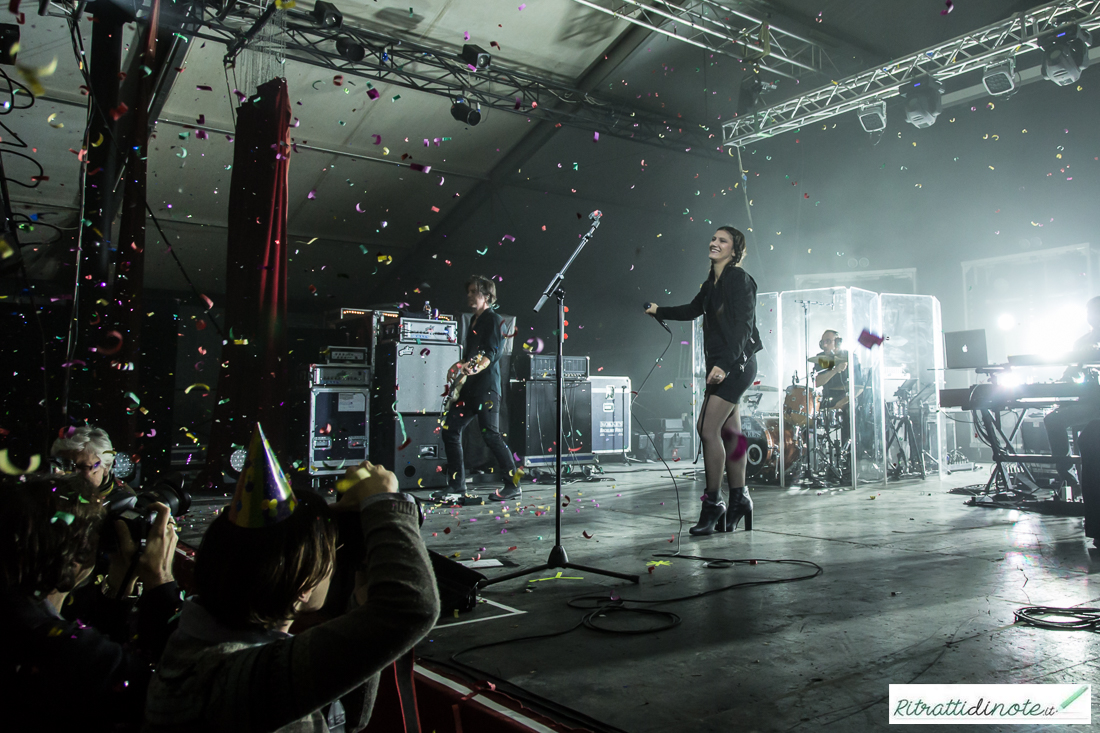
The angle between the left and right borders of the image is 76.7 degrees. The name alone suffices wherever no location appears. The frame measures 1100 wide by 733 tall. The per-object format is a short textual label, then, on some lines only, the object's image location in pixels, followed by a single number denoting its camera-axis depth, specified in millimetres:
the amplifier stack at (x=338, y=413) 5997
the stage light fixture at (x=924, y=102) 7680
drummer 7156
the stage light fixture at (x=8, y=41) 3519
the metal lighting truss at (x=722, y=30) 7598
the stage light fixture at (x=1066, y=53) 6492
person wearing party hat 783
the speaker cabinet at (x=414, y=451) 6012
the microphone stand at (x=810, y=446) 7062
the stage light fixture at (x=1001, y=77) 7203
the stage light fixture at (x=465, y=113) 8141
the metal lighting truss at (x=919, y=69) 6605
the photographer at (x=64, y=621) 912
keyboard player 5059
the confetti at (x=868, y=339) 7141
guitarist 5344
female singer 3713
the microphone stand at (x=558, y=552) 2561
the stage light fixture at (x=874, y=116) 8398
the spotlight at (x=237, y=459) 5375
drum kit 7156
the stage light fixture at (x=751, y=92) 8797
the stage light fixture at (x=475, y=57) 7621
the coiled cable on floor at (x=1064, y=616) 1966
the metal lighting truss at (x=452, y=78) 6883
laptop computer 6402
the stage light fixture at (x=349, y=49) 7145
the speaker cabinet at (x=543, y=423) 7430
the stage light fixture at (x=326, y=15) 6758
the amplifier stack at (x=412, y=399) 6066
